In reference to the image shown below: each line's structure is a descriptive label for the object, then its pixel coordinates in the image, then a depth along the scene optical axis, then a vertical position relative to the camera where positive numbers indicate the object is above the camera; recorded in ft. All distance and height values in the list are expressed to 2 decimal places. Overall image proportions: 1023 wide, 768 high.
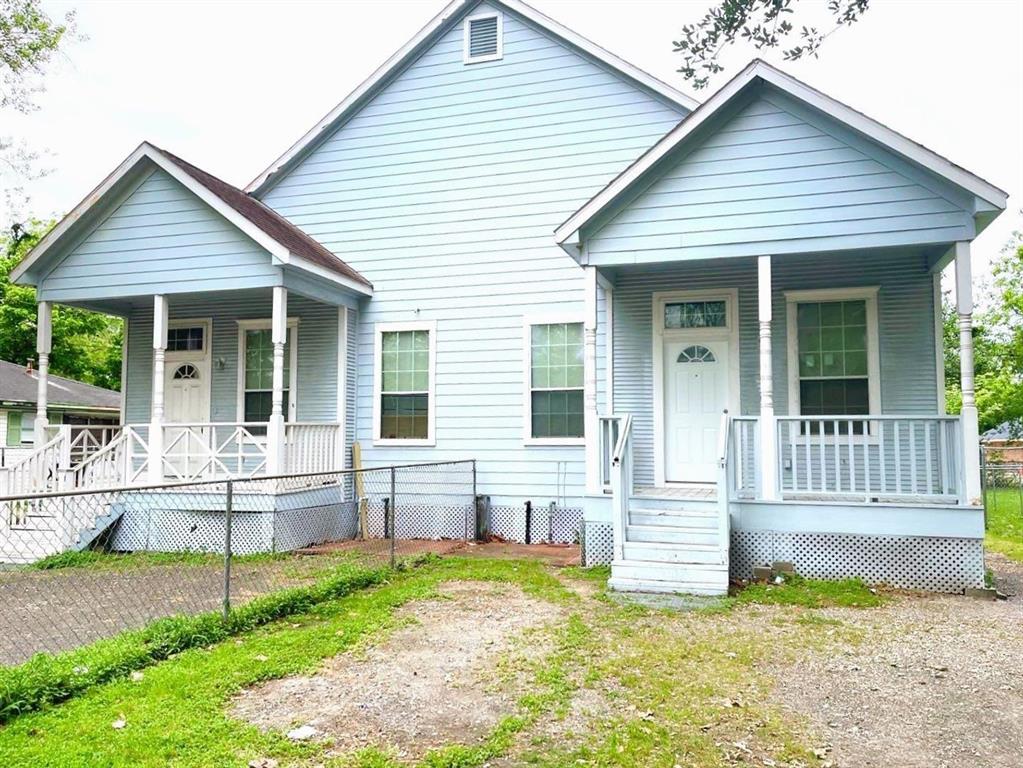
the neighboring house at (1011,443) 101.99 -2.40
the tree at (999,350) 95.86 +11.30
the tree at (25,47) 46.16 +25.11
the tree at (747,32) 13.75 +7.79
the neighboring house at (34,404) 67.21 +2.20
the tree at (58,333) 88.38 +12.15
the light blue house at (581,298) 24.34 +6.03
